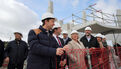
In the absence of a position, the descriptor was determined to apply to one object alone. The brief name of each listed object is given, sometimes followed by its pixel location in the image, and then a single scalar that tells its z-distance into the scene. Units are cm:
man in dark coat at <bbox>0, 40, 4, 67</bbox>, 301
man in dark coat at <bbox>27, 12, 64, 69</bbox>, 157
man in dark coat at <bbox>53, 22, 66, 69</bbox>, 223
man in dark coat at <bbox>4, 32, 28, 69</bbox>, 329
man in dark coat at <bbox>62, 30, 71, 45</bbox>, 472
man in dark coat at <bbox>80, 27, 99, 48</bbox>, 370
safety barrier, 254
